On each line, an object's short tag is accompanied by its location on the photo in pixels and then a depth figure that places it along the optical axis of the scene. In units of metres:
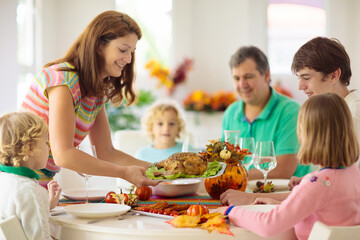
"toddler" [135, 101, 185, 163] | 3.41
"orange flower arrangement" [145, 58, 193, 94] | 4.94
